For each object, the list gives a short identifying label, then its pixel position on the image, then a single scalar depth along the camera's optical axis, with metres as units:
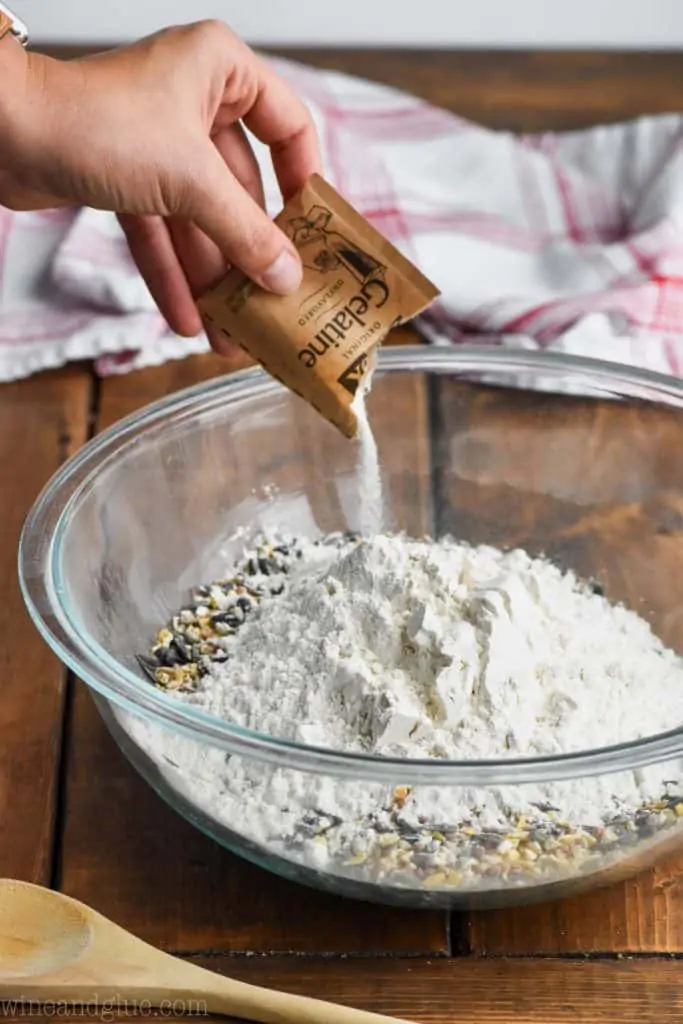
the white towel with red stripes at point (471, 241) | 1.10
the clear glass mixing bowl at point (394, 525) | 0.79
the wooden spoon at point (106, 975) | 0.79
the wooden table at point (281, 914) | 0.81
